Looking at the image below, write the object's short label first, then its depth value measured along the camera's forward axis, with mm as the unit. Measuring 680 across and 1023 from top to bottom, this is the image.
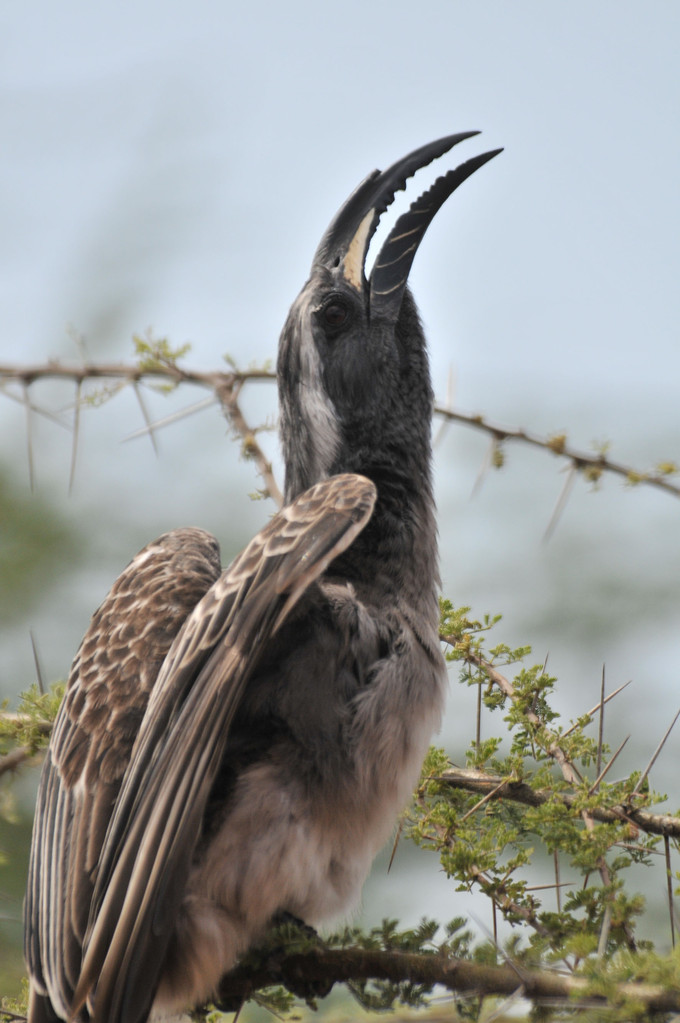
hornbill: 4594
